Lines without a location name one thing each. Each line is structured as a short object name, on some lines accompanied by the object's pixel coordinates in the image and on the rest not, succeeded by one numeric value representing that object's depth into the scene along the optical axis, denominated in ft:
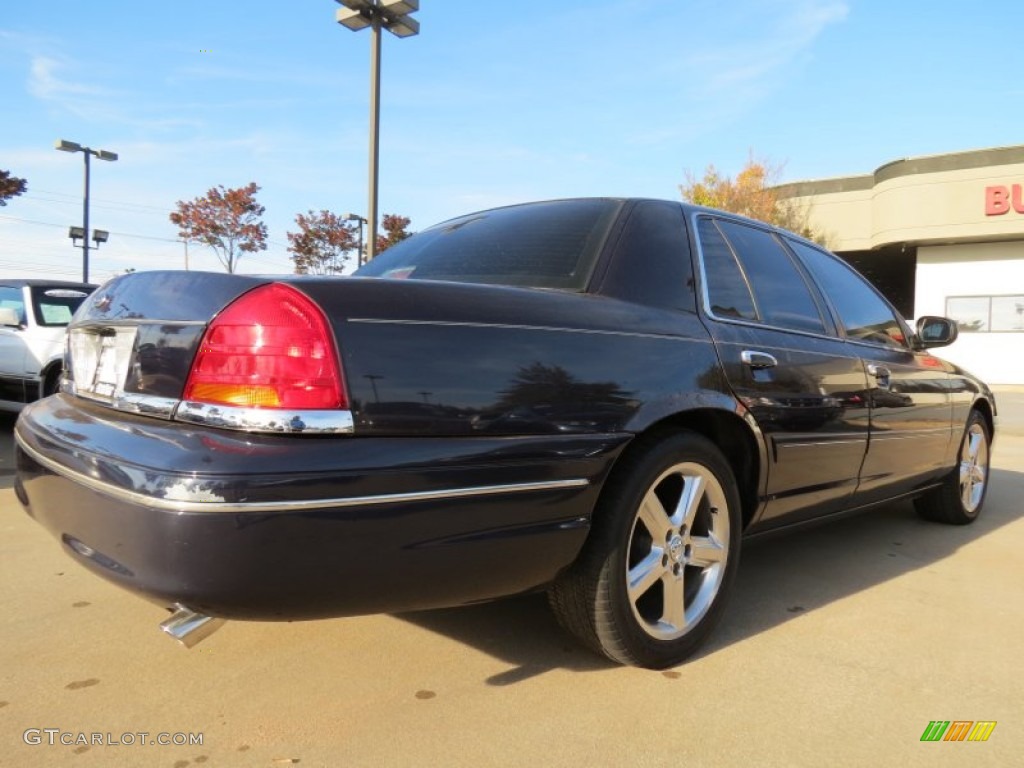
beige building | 65.82
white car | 22.59
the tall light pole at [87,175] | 59.88
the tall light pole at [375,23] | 28.78
